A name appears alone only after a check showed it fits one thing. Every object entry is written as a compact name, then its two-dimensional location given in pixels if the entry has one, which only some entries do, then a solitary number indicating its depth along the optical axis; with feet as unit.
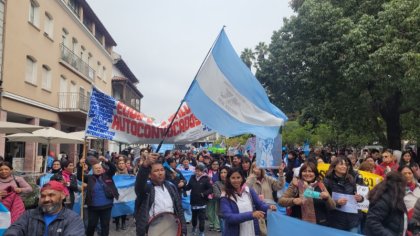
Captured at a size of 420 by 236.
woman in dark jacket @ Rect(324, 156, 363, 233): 16.51
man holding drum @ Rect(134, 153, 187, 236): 16.29
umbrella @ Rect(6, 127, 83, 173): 46.58
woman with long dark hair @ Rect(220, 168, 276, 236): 15.37
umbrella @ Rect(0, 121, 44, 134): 38.32
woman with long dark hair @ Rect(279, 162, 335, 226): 16.08
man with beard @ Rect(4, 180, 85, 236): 12.02
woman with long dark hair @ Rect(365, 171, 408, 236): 14.01
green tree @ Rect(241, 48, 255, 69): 106.08
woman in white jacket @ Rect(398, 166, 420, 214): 18.35
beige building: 60.80
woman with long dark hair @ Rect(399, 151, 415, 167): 28.98
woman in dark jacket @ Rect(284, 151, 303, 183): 35.69
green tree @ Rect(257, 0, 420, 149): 48.83
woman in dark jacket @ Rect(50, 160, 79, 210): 27.73
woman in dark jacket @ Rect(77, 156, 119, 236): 24.03
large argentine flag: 20.51
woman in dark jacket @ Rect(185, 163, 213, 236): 30.06
